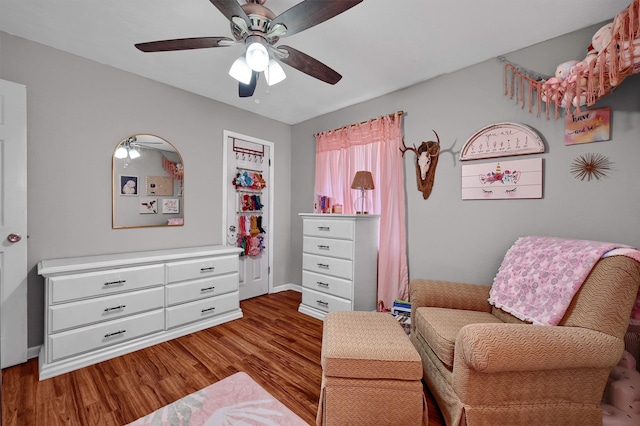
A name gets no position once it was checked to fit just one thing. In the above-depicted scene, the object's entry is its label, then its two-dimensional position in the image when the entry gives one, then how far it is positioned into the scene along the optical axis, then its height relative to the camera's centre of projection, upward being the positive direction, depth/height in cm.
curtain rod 297 +109
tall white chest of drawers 285 -58
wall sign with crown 220 +28
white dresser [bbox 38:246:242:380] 205 -81
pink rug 160 -123
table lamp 298 +33
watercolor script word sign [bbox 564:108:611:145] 191 +63
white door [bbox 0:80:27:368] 203 -10
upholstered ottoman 149 -97
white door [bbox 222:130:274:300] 357 +6
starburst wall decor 194 +34
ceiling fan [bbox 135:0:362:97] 136 +102
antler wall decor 274 +49
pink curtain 298 +34
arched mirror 268 +28
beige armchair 129 -72
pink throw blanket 159 -40
